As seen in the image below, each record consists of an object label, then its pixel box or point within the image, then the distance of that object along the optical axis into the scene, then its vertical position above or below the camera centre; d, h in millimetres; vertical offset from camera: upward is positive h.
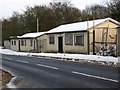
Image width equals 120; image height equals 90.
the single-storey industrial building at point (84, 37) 34031 +648
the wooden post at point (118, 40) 26928 +218
